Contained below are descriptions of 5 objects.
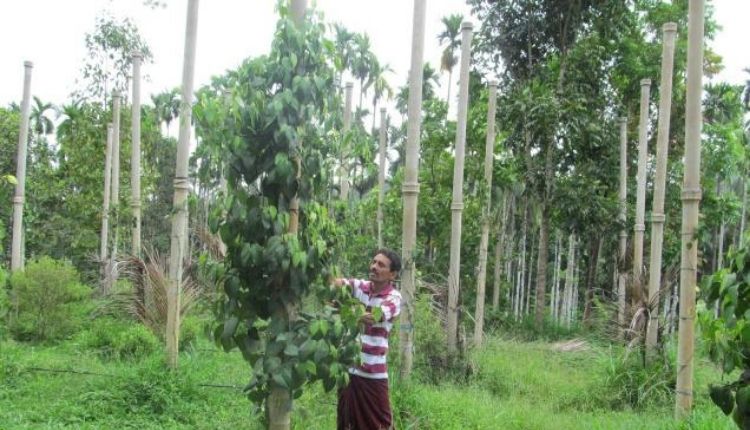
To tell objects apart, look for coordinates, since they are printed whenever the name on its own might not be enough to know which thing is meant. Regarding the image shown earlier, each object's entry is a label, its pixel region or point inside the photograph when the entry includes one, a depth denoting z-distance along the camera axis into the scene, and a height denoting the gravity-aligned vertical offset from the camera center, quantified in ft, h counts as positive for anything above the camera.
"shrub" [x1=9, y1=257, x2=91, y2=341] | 24.76 -3.57
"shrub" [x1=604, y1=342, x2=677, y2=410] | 19.71 -4.46
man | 12.22 -2.72
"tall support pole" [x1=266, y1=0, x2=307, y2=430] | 9.80 -2.47
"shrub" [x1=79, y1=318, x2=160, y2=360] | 20.40 -4.15
